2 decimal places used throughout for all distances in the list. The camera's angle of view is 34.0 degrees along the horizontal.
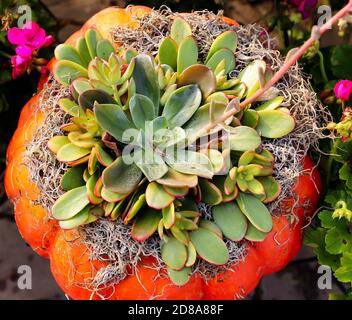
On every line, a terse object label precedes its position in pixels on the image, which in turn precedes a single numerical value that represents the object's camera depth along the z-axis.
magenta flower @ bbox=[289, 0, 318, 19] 1.23
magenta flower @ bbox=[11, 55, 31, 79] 1.11
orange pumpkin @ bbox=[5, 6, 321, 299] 0.98
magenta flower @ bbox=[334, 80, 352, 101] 1.03
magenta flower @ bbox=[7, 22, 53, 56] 1.11
